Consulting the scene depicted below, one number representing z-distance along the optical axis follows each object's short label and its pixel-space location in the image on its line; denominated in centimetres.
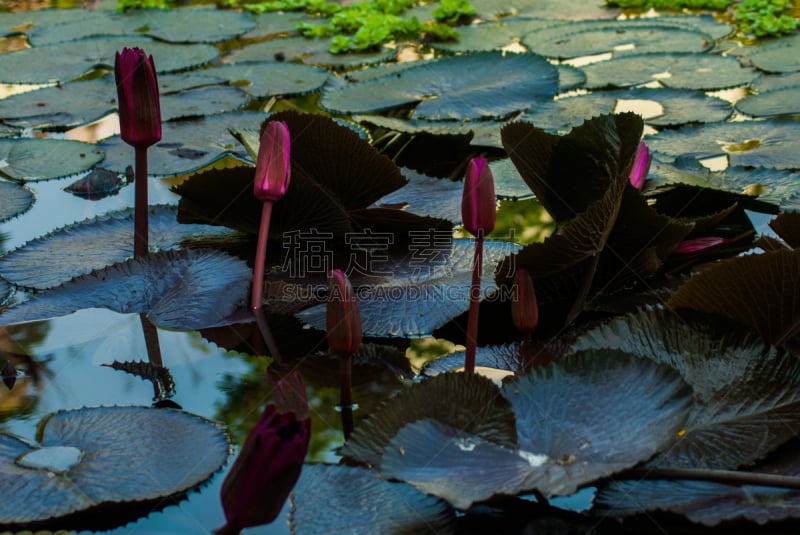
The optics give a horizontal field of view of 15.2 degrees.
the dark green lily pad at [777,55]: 374
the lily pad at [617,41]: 415
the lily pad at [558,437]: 255
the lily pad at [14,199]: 321
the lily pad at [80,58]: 410
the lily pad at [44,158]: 334
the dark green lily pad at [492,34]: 438
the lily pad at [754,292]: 270
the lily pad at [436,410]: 262
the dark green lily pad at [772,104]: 347
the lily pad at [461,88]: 353
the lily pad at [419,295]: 287
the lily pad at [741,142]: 327
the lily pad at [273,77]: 380
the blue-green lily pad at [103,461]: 262
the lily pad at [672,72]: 364
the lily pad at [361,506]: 259
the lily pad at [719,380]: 263
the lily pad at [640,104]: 344
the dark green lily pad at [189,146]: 335
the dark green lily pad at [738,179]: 308
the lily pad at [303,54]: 426
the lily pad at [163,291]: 290
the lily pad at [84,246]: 301
